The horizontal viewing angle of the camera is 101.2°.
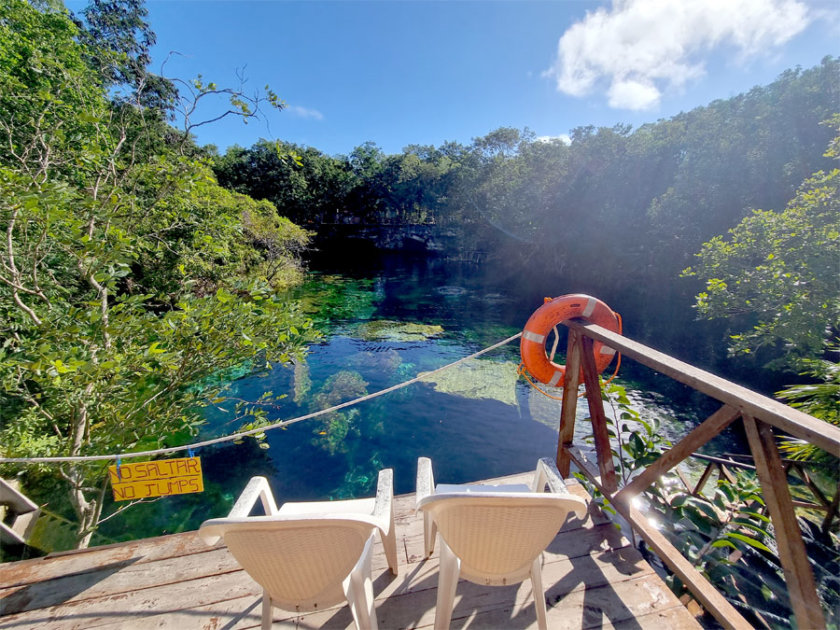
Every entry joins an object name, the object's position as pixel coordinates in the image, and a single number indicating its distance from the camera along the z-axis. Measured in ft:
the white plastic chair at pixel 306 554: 2.83
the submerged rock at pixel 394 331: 32.09
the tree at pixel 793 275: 13.08
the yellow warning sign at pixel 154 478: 5.20
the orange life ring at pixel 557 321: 5.58
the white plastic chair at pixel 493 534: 2.97
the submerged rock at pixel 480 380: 21.48
